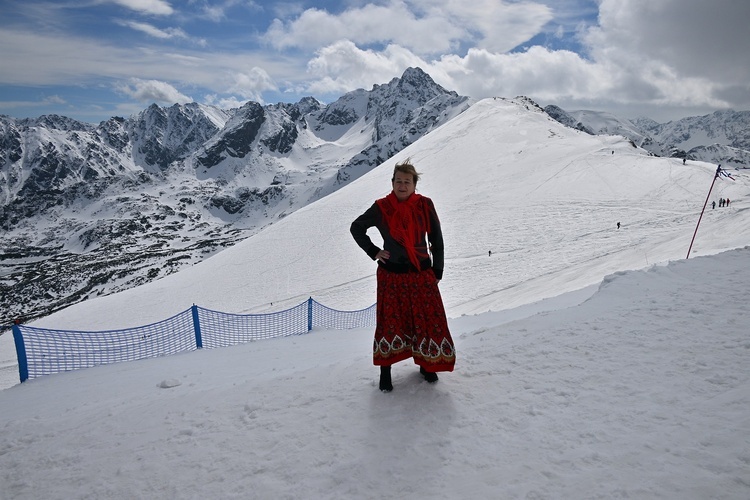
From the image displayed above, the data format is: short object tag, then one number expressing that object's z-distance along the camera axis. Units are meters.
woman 4.16
